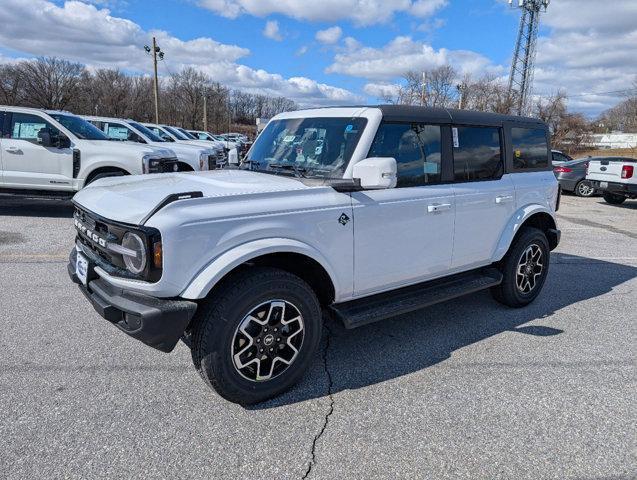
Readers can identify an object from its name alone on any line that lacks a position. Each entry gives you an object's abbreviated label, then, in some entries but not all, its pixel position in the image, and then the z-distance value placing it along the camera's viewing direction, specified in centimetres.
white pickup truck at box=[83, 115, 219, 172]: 1136
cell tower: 5240
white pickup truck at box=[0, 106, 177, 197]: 862
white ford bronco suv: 265
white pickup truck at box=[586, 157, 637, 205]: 1288
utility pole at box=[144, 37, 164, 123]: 3497
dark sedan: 1612
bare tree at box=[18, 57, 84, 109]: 5925
